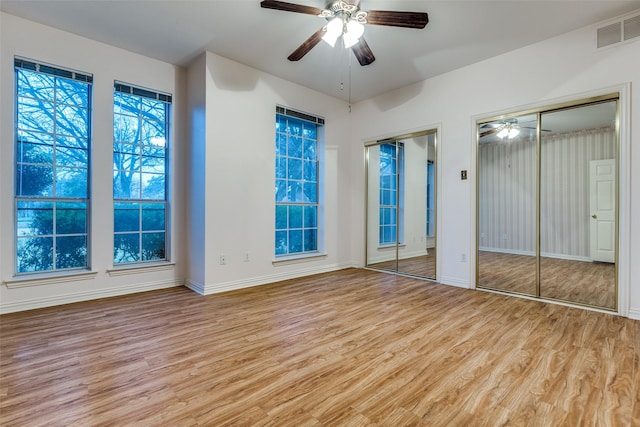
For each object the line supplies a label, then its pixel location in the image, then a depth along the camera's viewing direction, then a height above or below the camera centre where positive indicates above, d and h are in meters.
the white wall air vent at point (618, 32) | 3.00 +1.83
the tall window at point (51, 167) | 3.26 +0.50
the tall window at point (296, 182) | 4.83 +0.49
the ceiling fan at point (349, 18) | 2.62 +1.72
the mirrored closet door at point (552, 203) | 3.31 +0.12
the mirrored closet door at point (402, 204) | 4.72 +0.13
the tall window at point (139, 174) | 3.86 +0.50
